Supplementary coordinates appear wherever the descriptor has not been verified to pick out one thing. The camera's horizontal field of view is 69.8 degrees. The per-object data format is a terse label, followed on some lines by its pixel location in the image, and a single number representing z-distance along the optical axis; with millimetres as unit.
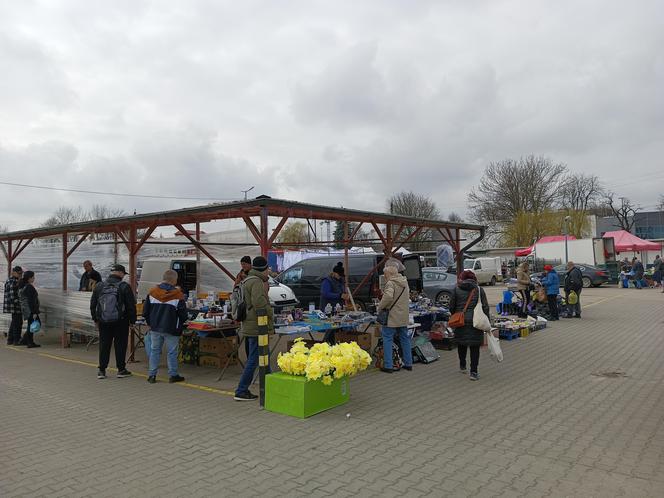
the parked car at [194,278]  11945
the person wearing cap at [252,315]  5742
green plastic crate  5156
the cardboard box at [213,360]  7922
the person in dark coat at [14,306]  10250
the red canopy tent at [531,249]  32041
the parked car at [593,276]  26469
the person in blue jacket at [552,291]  13391
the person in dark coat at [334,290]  9727
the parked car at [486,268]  30539
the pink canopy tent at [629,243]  30891
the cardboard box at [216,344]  7819
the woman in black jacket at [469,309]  6828
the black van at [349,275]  13469
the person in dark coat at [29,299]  9945
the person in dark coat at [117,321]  7086
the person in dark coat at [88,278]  11164
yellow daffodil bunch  5172
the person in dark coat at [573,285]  13625
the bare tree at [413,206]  50125
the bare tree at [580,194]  49566
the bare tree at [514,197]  42656
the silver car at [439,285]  16891
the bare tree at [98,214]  49016
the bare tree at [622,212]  56162
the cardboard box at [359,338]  8586
